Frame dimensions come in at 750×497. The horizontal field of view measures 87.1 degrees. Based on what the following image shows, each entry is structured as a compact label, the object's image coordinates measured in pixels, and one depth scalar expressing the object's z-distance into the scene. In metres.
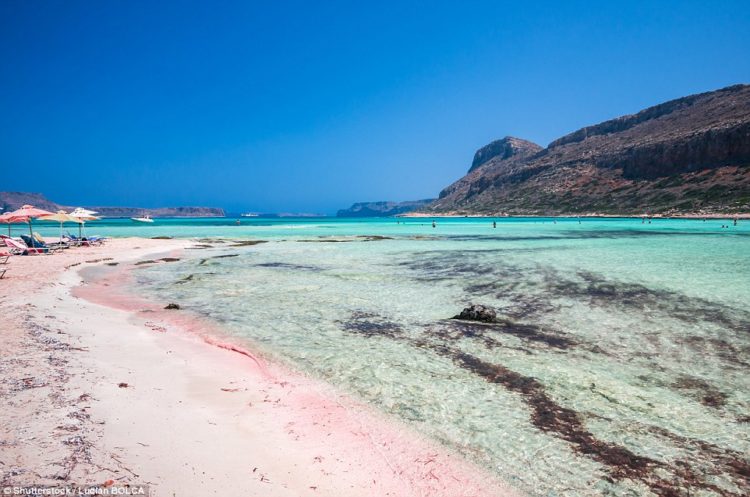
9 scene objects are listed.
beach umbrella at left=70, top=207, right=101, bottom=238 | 38.12
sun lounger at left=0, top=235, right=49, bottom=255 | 27.96
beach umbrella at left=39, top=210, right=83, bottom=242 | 30.80
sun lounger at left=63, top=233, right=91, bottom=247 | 35.75
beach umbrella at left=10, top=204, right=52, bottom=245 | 29.03
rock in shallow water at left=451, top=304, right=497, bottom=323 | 11.30
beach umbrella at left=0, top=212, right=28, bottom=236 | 29.83
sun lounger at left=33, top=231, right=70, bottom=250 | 30.73
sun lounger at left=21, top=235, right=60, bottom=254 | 29.97
